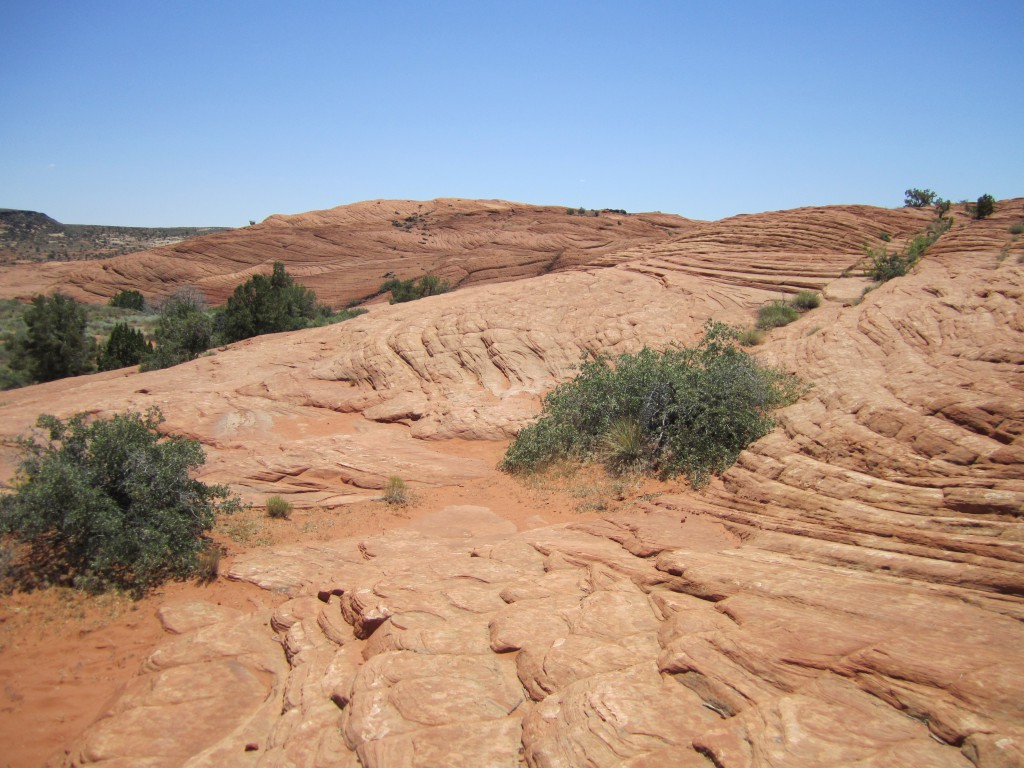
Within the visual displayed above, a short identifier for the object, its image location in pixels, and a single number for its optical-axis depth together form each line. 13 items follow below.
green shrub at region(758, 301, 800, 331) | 13.35
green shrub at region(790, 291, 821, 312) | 13.91
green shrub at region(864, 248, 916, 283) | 13.81
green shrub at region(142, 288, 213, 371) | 17.52
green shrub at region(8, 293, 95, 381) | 21.33
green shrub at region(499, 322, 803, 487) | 9.38
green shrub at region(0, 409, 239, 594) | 7.17
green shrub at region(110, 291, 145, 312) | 38.09
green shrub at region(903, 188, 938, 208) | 26.72
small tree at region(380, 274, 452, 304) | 28.80
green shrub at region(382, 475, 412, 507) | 9.74
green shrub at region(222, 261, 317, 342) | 20.81
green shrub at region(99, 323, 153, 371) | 20.89
